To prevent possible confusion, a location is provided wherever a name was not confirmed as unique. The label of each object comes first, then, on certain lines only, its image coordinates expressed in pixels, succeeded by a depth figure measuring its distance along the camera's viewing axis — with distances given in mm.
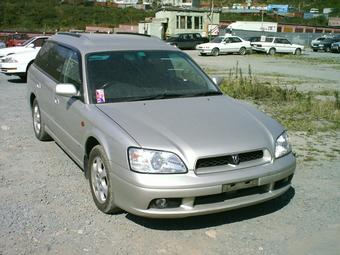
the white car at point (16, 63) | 13727
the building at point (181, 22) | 46750
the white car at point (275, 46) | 37844
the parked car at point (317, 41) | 46750
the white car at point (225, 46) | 34472
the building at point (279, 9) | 112781
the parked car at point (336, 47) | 44628
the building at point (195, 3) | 60906
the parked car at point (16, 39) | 24200
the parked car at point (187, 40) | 39656
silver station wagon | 3824
